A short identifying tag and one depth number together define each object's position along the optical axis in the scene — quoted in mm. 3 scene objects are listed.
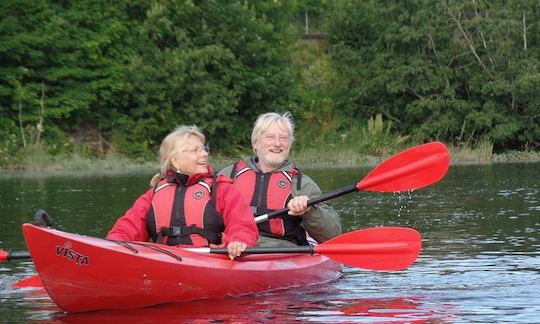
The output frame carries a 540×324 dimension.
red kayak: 14945
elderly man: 17969
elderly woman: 16469
